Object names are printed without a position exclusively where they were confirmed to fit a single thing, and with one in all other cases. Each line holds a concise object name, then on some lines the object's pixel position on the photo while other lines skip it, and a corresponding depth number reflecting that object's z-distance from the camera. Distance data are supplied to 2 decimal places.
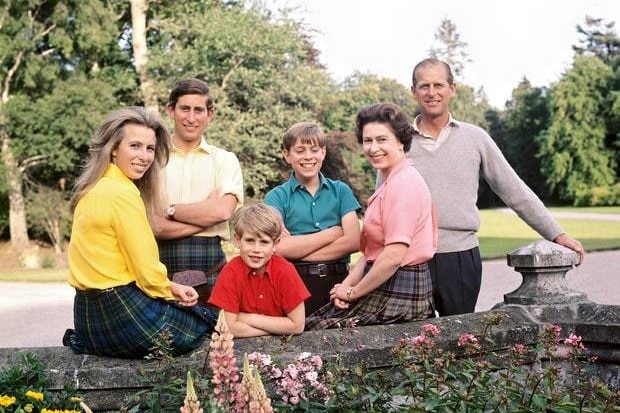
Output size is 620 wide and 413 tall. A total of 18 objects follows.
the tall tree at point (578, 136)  53.38
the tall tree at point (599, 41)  65.94
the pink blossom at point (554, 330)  2.97
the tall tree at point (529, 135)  58.09
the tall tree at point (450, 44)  72.06
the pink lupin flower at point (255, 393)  1.62
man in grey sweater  4.10
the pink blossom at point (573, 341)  2.92
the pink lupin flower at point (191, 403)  1.52
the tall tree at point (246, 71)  26.81
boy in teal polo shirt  3.93
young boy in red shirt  3.37
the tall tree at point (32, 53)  26.78
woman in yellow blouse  3.18
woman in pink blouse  3.51
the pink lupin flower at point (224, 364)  1.93
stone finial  3.86
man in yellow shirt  4.10
